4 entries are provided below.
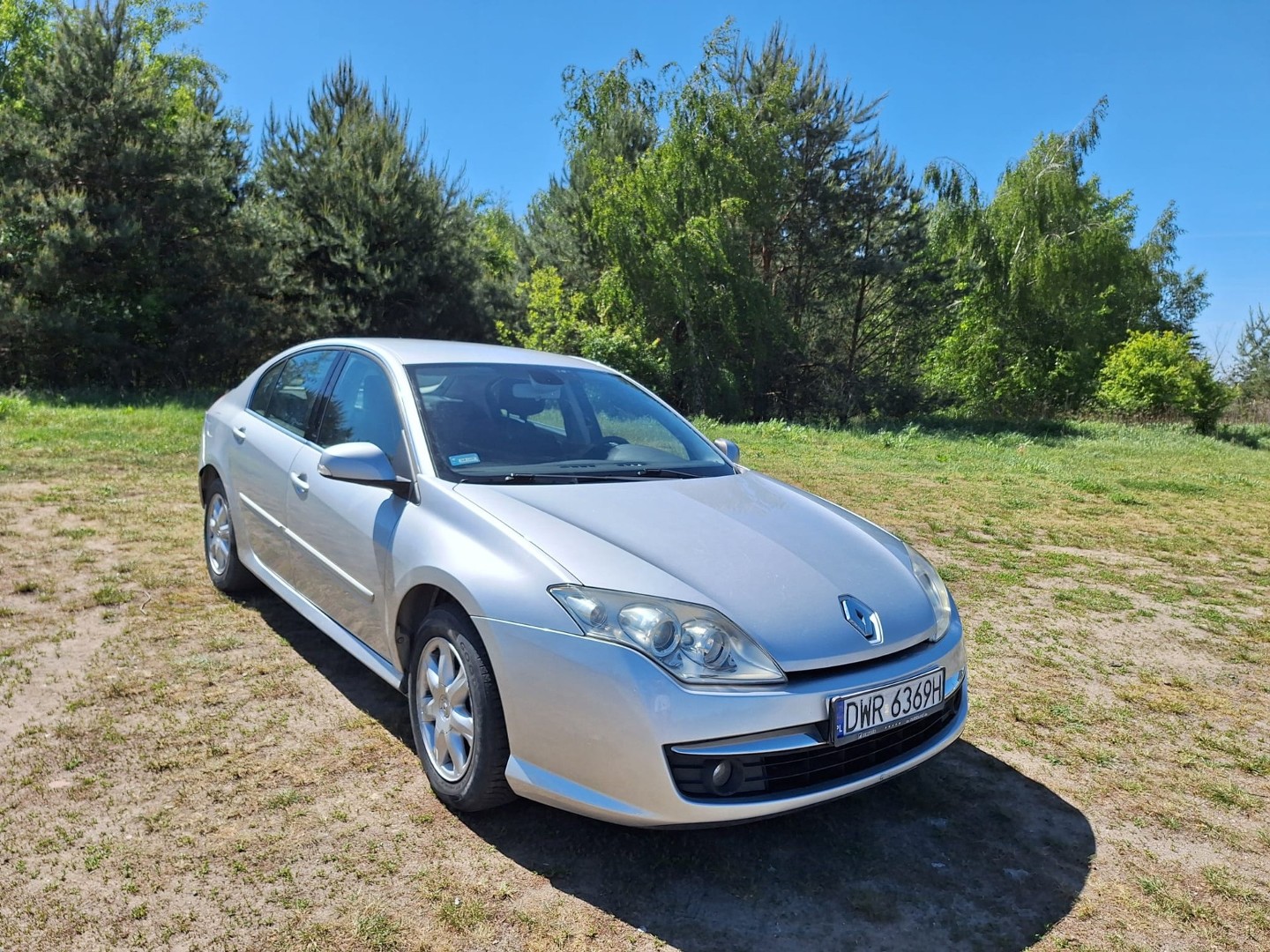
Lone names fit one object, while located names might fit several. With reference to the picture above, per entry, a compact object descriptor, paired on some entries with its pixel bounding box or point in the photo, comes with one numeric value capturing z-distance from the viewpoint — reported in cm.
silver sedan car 245
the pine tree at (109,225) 1672
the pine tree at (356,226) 2000
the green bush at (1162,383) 2572
